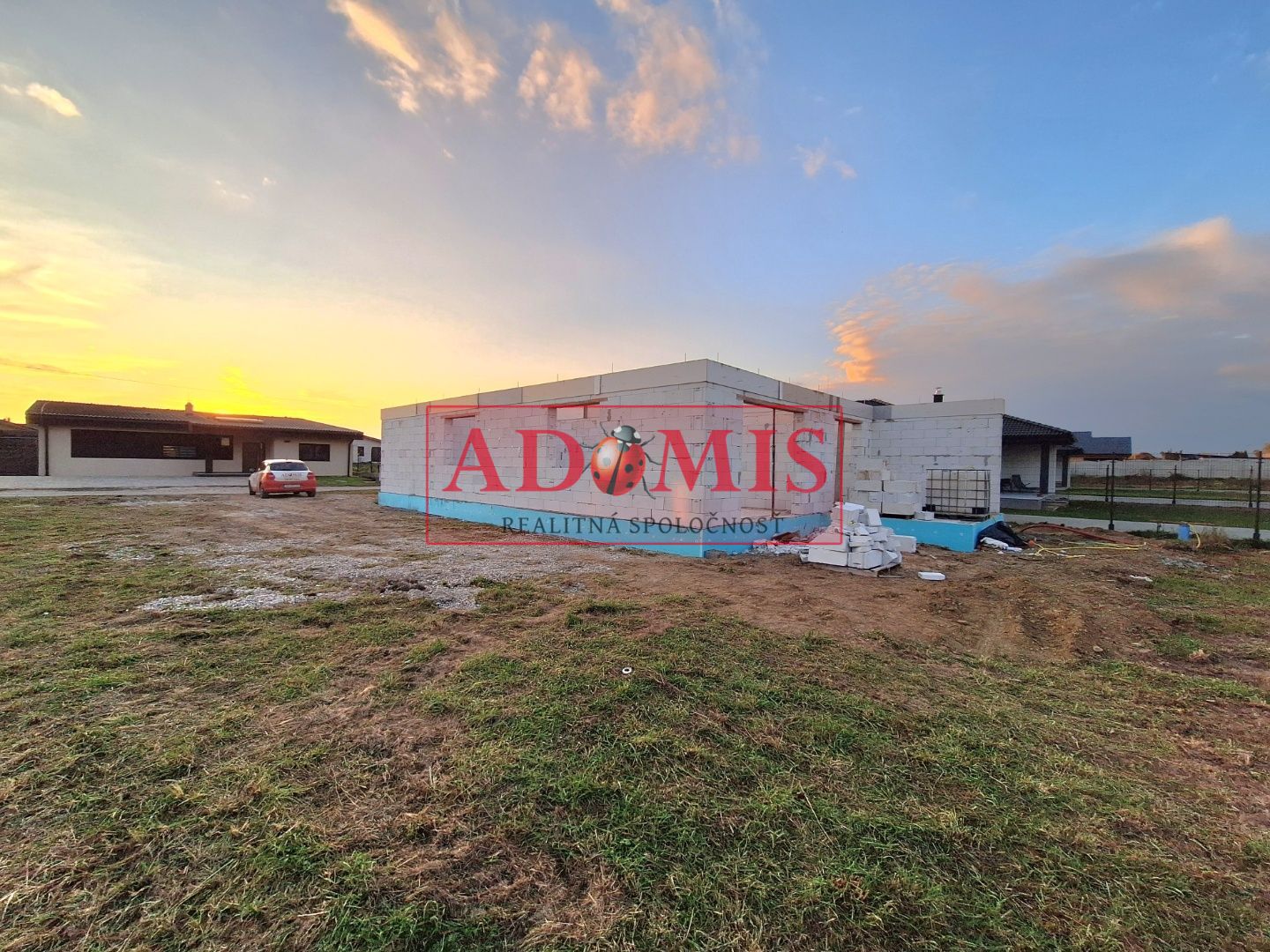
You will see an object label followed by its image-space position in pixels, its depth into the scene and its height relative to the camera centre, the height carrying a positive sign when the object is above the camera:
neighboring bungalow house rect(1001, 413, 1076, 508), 17.45 +0.57
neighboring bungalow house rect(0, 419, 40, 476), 23.75 -0.14
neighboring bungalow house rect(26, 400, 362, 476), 22.34 +0.76
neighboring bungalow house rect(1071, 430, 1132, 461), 38.69 +2.46
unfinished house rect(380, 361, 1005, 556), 8.25 +0.15
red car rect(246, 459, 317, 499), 16.67 -0.79
